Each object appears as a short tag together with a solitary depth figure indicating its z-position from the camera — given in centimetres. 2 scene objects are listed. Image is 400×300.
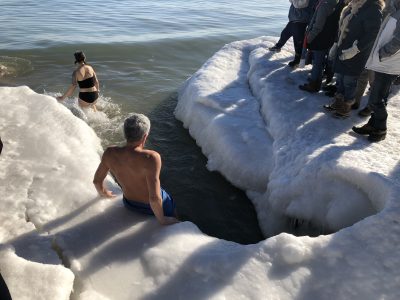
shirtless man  341
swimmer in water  706
